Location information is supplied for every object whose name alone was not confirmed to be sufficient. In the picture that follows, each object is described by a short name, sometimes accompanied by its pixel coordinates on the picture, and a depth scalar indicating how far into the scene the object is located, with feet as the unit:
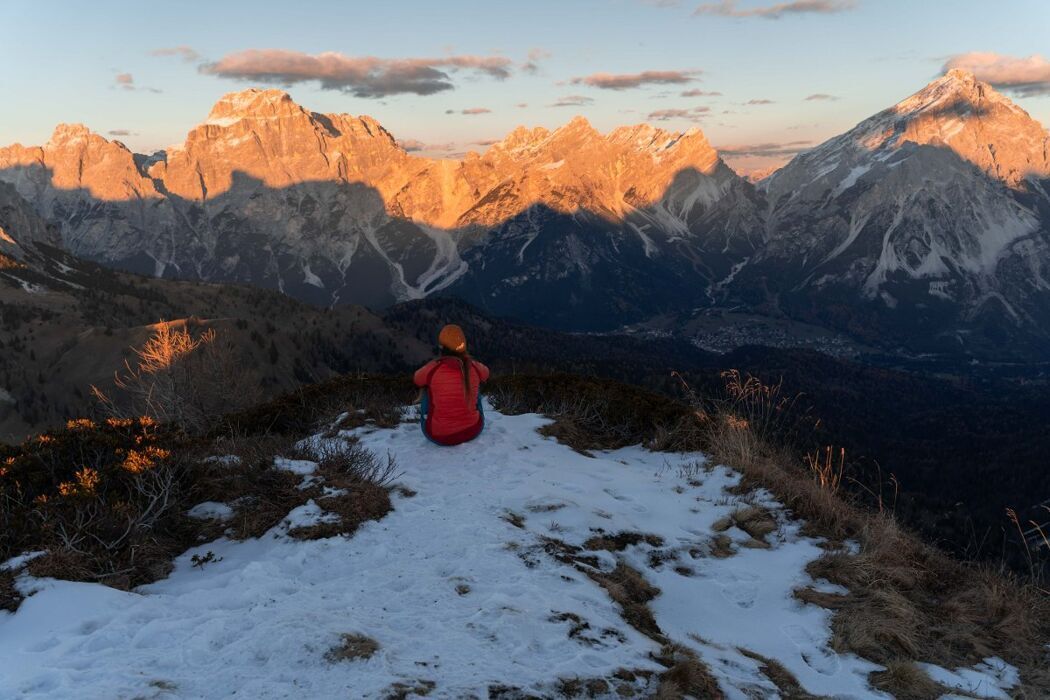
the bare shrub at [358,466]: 34.99
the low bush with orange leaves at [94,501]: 25.58
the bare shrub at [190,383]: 79.71
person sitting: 42.29
